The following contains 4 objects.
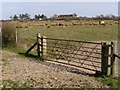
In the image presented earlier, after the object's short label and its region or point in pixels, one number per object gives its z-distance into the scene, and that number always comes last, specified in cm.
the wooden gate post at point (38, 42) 1966
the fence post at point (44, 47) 1944
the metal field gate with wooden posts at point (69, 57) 1428
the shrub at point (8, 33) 2444
